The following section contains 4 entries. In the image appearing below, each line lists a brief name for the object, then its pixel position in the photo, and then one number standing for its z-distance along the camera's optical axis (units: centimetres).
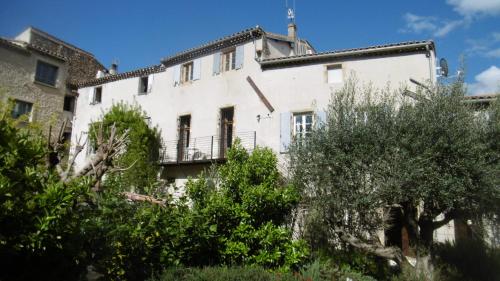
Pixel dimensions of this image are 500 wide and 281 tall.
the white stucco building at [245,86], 1523
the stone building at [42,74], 2336
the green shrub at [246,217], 1031
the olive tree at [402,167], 969
